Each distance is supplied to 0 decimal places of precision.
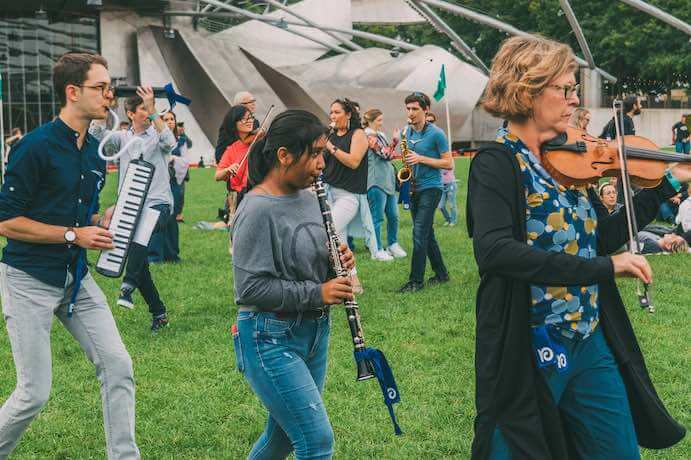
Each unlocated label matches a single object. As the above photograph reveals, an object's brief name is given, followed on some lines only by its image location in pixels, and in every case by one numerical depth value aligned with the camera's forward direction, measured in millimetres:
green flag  19453
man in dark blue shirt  4293
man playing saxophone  9984
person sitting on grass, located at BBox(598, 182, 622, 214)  11492
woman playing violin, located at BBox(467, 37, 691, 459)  3123
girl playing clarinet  3537
